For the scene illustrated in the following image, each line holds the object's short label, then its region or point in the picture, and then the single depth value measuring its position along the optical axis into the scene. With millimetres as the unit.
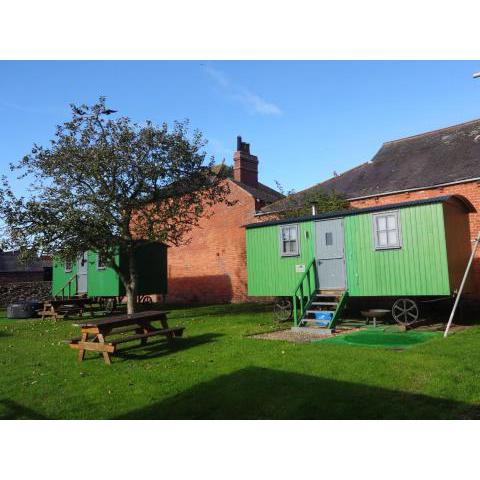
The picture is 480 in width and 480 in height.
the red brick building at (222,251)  21703
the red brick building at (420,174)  14391
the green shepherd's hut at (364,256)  10852
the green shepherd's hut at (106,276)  19906
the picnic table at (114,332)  8367
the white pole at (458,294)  9353
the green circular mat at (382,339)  8758
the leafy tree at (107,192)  13836
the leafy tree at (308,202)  16906
